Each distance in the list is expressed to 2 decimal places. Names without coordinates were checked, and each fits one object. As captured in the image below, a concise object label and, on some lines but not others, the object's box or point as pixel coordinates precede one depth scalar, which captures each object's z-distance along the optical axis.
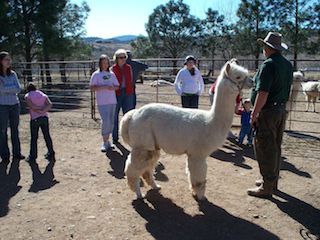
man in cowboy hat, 4.34
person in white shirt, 7.32
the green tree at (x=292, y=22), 25.30
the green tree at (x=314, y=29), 24.72
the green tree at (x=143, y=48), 35.62
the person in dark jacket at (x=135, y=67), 7.75
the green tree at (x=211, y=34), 35.00
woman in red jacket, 6.96
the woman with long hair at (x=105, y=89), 6.80
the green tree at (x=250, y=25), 27.61
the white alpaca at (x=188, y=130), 4.39
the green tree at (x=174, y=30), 35.34
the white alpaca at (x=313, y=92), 12.18
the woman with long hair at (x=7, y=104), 6.07
